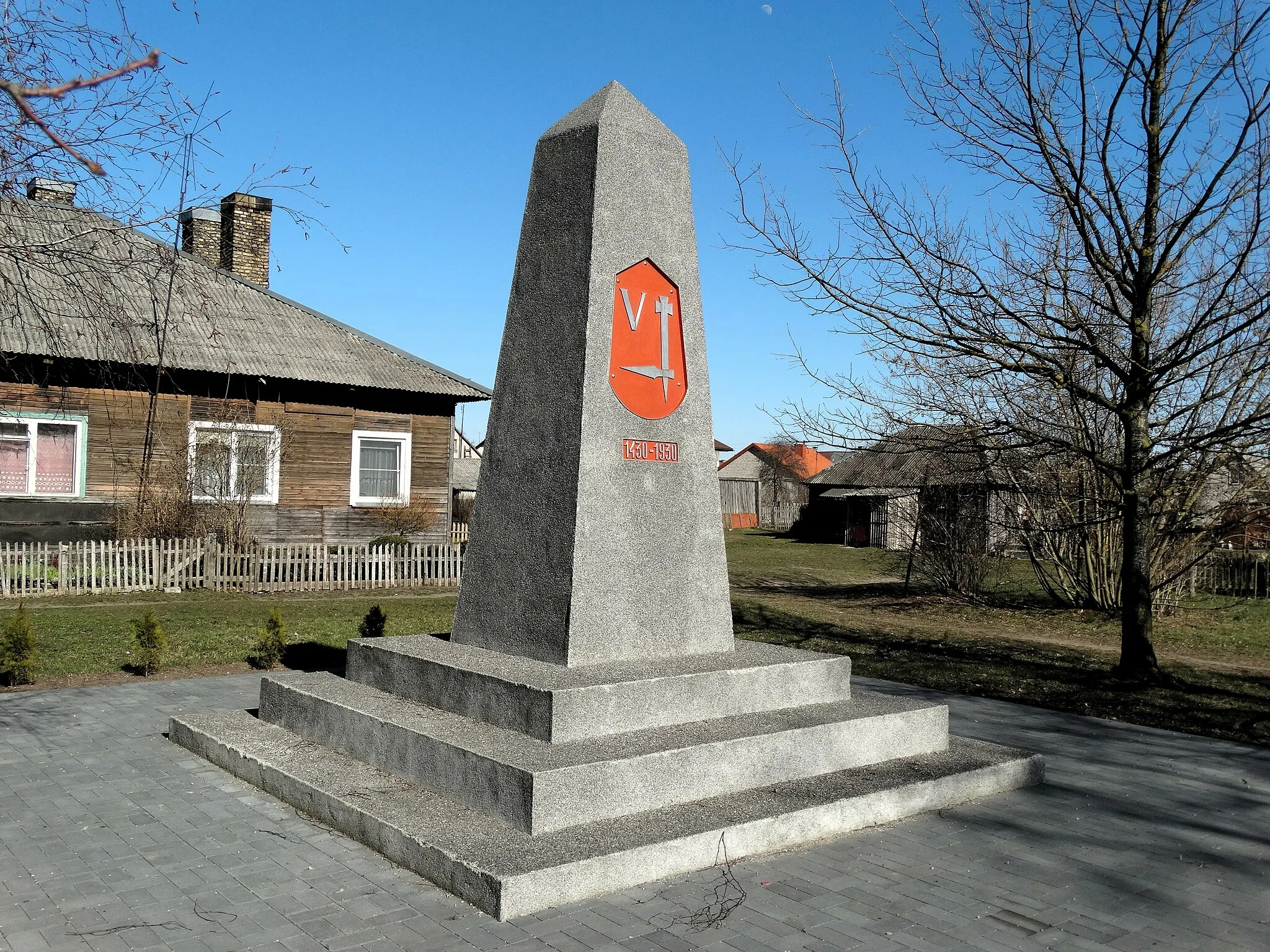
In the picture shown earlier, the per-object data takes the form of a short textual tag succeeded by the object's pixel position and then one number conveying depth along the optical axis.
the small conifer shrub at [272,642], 10.16
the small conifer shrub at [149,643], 9.70
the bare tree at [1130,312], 9.30
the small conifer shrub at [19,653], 8.97
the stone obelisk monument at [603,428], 6.08
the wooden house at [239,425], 17.73
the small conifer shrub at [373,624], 10.16
